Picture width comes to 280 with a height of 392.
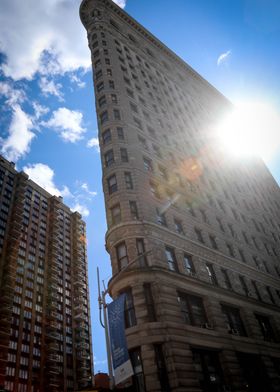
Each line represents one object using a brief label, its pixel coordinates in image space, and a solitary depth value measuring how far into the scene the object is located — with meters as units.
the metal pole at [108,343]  17.50
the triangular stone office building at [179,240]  22.25
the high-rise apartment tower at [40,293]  74.62
